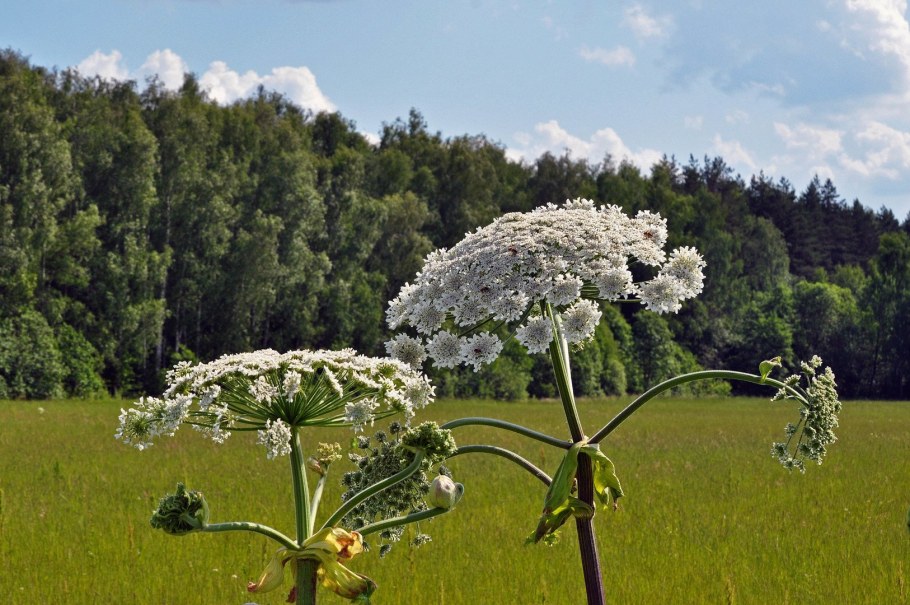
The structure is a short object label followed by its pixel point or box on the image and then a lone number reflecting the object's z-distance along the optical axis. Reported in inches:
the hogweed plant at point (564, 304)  130.3
